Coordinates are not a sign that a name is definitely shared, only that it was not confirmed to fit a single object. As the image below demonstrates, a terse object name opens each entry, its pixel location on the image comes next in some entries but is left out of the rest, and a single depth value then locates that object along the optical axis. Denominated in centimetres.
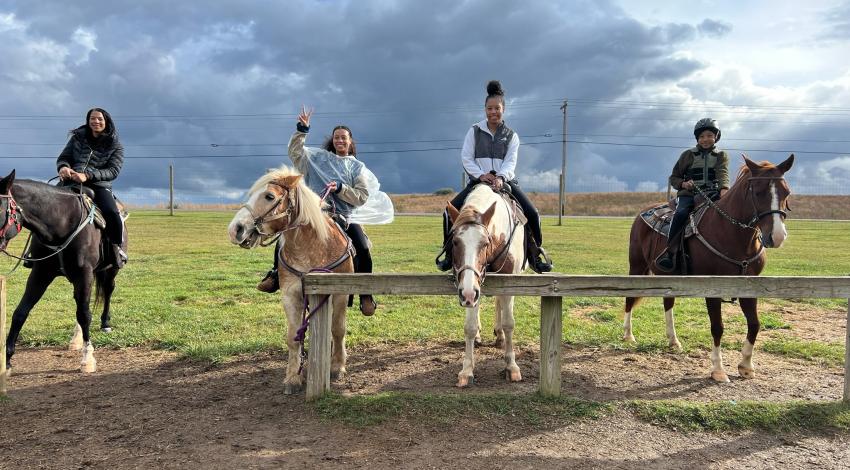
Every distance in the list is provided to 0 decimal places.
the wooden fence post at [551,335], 446
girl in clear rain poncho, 534
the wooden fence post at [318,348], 451
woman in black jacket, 595
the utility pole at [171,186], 4294
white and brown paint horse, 400
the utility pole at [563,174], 3795
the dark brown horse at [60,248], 532
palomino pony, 432
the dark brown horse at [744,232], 518
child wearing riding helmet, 614
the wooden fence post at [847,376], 457
